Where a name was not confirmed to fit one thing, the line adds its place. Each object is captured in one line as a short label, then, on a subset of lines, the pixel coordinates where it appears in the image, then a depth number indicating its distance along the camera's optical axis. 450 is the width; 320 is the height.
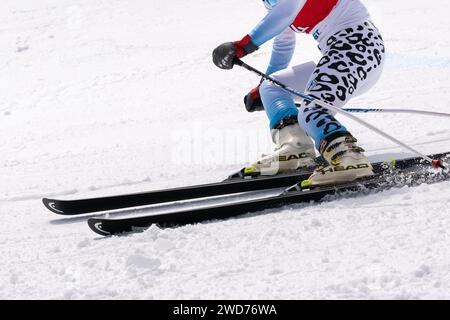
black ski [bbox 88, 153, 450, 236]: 6.50
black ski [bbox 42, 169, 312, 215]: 7.95
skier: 7.45
